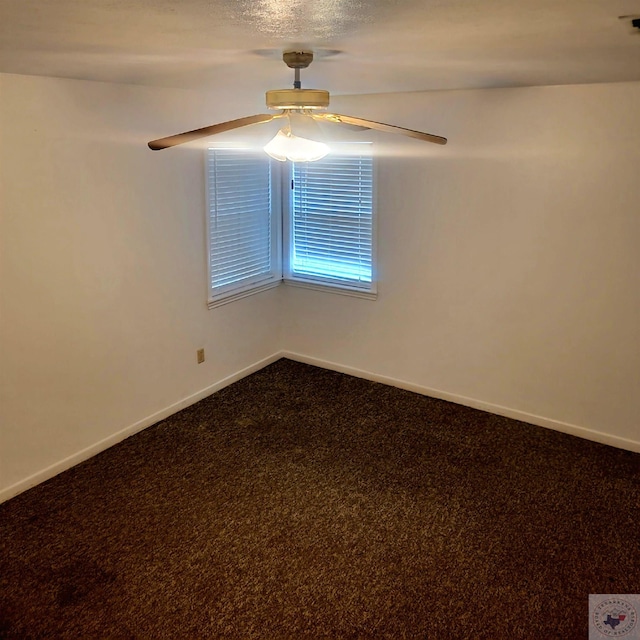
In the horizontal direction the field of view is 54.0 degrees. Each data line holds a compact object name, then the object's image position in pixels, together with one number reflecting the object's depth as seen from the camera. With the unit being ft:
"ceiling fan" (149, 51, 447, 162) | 7.84
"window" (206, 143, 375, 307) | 15.24
